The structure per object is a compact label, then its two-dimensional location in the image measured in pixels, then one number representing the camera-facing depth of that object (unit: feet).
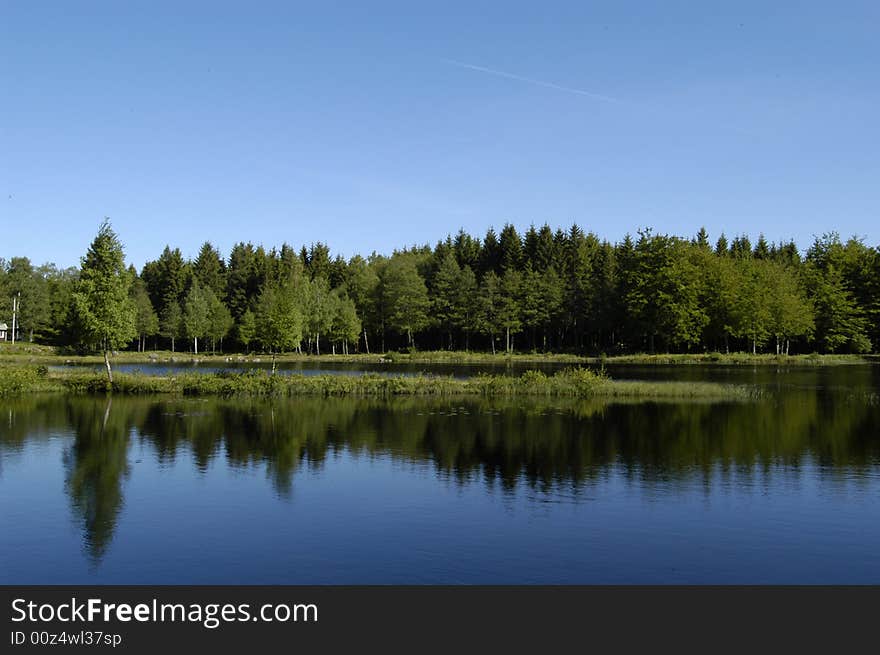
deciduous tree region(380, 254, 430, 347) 393.09
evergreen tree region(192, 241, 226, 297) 448.04
